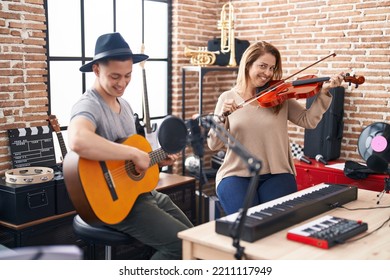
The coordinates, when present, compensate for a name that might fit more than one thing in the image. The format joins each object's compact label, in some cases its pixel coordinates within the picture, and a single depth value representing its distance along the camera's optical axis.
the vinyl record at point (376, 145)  2.66
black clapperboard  3.34
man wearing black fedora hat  2.16
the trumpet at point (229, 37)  4.48
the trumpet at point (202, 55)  4.45
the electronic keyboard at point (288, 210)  1.89
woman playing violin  2.84
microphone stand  1.65
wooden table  1.76
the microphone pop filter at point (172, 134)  1.82
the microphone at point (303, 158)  4.19
